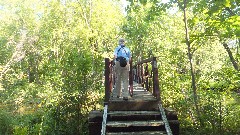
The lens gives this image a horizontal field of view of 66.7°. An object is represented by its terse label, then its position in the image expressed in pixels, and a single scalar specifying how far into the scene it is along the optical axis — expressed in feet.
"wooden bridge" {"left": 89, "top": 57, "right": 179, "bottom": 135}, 13.84
